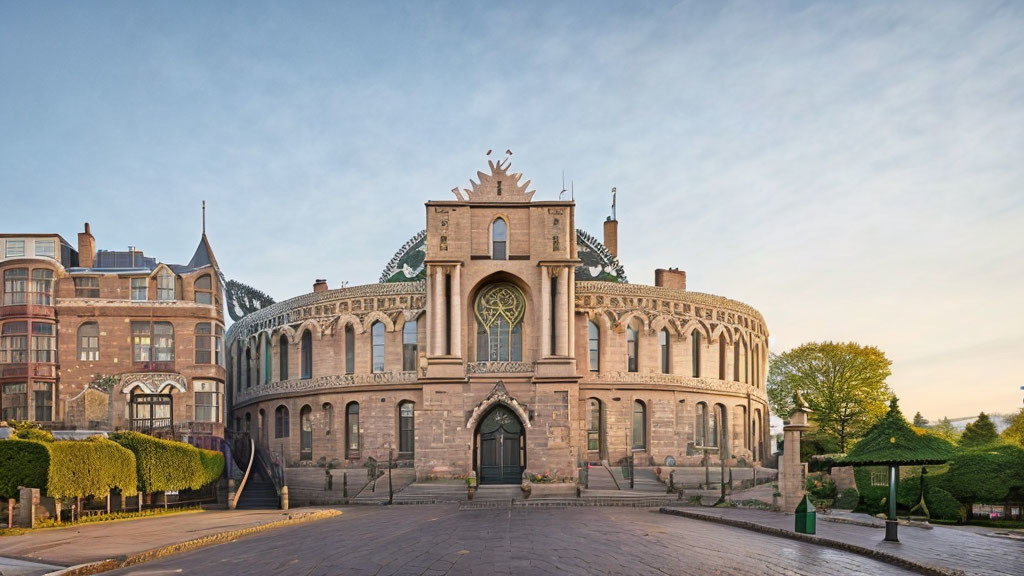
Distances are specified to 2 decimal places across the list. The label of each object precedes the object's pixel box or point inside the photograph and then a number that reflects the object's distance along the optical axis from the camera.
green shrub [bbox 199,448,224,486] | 38.12
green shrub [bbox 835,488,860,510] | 31.77
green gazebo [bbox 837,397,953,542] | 22.52
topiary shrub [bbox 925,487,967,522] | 28.77
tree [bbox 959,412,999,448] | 35.12
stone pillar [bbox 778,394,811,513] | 30.56
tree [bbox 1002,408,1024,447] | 43.15
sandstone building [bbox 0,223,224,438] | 43.44
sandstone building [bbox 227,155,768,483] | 44.56
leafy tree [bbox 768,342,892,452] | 62.56
